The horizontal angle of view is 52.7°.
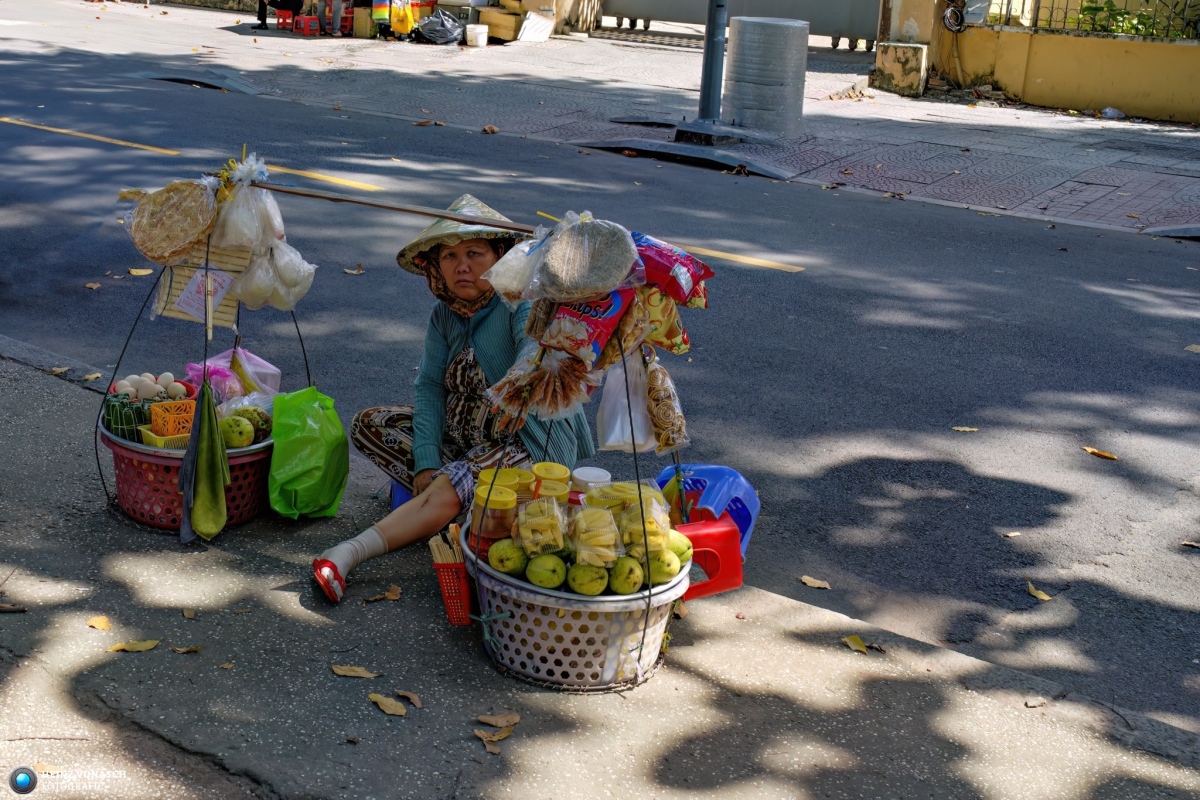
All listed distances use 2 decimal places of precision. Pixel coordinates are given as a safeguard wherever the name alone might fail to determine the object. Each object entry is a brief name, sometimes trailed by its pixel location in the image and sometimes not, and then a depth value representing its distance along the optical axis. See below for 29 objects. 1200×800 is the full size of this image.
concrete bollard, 12.33
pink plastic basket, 3.88
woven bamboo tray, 4.00
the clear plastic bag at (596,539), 3.12
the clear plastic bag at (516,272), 3.22
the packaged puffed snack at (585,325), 3.16
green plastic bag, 3.96
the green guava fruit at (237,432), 3.93
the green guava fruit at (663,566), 3.19
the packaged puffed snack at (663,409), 3.44
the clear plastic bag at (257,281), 4.02
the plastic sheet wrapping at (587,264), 3.09
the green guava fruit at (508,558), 3.19
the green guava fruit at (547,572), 3.13
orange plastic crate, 3.89
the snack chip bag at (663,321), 3.23
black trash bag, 18.45
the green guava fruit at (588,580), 3.11
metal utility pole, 11.95
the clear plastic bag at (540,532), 3.18
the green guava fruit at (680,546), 3.30
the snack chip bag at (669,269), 3.18
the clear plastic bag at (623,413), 3.45
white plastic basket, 3.13
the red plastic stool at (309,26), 18.92
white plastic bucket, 18.50
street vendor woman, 3.84
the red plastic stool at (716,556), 3.53
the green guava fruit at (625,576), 3.13
